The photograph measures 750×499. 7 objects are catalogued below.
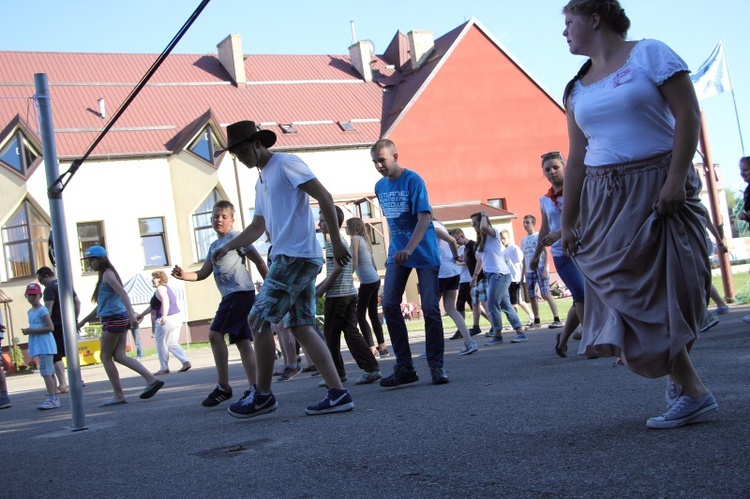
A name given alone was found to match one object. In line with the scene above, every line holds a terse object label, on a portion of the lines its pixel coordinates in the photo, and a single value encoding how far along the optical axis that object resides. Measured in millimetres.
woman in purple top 16500
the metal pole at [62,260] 7914
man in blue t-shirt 8383
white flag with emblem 19797
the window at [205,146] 38500
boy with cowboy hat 6887
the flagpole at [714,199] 17062
